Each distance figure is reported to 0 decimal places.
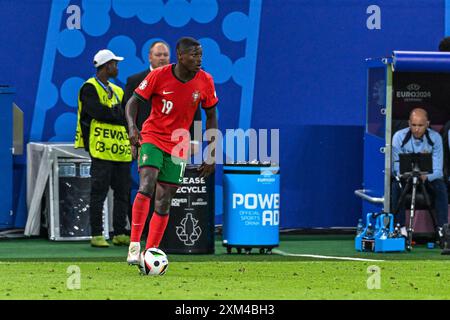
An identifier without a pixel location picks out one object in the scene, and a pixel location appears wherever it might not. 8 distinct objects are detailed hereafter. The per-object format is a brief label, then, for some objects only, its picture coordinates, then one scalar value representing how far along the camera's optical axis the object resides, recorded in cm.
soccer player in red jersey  1211
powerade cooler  1434
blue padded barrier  1547
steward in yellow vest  1521
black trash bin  1427
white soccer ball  1177
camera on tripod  1567
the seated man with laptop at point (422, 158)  1581
